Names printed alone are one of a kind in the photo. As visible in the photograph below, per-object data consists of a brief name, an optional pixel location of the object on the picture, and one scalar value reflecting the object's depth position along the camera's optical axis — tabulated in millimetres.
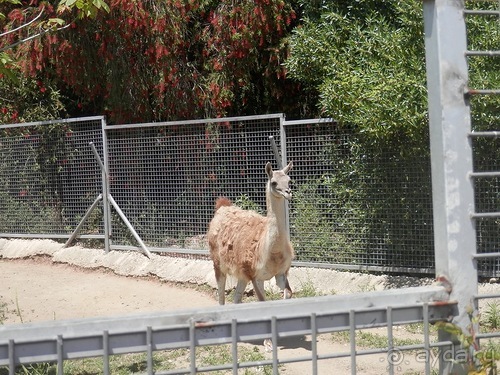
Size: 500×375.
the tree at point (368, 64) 9070
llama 8398
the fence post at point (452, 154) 3170
